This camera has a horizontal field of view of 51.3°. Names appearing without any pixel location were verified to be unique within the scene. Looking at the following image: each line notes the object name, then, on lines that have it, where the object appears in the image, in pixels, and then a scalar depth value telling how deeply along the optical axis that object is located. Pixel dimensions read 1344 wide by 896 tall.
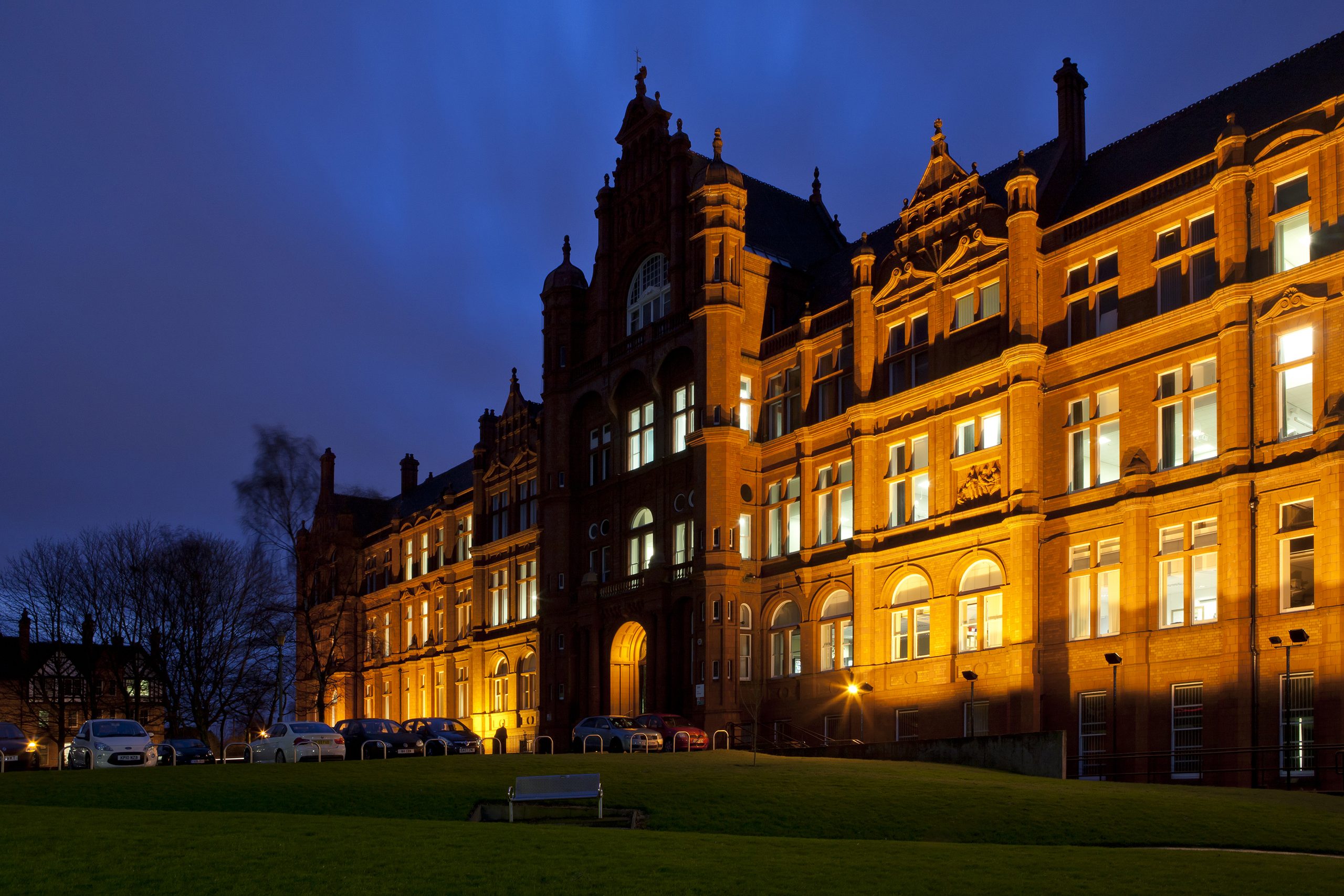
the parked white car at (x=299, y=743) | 42.25
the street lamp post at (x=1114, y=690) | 37.44
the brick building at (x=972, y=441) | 35.38
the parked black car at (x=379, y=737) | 46.34
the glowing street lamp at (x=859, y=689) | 45.88
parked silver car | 43.84
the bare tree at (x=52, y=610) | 67.94
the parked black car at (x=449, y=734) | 46.59
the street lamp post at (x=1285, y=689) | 33.69
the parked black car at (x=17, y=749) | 51.94
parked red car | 44.72
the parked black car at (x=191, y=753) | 47.53
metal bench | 24.66
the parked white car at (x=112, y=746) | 41.28
